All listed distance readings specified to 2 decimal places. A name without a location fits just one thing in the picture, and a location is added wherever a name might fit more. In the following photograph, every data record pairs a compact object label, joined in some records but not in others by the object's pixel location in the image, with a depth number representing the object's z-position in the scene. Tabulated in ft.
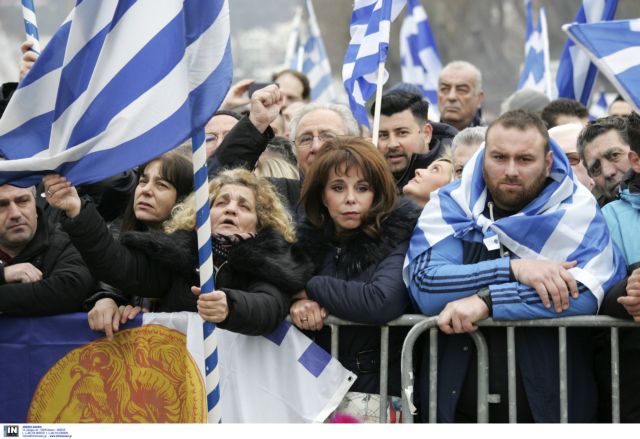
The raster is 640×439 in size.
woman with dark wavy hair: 36.99
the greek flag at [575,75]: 62.69
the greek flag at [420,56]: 77.46
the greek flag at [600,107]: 100.32
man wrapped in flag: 35.70
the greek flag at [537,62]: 82.28
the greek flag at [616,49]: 37.24
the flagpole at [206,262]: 33.47
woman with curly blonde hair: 35.96
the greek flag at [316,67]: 80.64
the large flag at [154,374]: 37.45
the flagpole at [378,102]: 46.26
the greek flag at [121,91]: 33.73
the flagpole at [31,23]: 39.63
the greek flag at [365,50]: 50.11
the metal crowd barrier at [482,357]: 35.40
